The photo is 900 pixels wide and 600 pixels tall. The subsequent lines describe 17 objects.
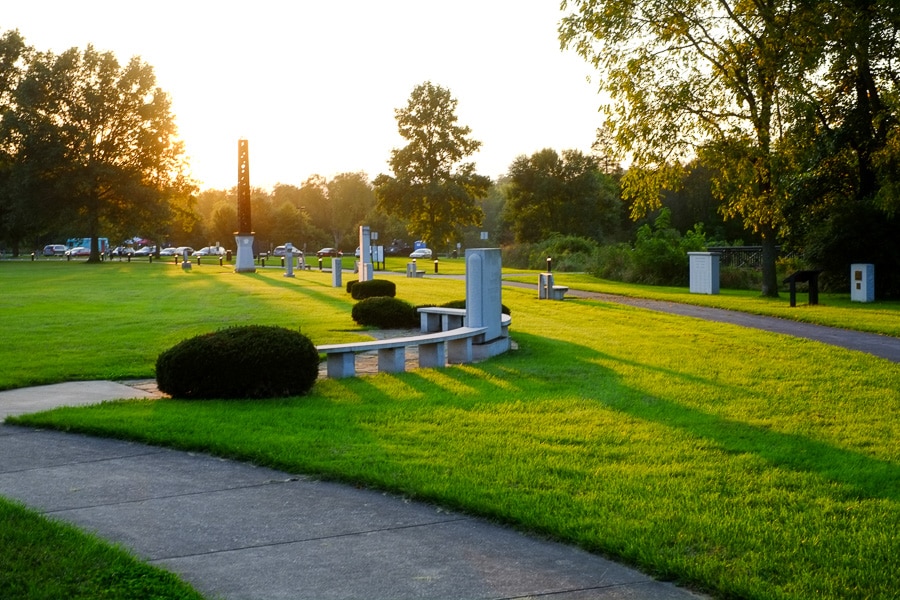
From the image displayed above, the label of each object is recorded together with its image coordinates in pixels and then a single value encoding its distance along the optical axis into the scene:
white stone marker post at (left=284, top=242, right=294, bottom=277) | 45.09
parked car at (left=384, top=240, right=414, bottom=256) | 98.78
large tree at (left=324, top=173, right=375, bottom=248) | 124.31
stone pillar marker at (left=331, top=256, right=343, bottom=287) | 34.63
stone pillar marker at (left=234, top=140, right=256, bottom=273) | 55.53
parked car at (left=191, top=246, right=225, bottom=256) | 103.46
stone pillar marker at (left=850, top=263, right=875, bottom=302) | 24.34
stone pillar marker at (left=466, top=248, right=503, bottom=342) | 13.52
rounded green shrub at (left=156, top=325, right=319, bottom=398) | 10.01
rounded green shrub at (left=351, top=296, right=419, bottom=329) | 18.22
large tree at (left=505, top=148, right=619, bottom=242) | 76.88
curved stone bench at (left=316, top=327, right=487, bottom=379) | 11.66
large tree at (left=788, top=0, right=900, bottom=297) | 22.12
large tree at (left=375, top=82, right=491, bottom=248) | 81.31
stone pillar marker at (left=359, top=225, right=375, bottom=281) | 33.44
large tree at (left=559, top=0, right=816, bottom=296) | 25.73
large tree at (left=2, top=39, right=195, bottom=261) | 70.81
